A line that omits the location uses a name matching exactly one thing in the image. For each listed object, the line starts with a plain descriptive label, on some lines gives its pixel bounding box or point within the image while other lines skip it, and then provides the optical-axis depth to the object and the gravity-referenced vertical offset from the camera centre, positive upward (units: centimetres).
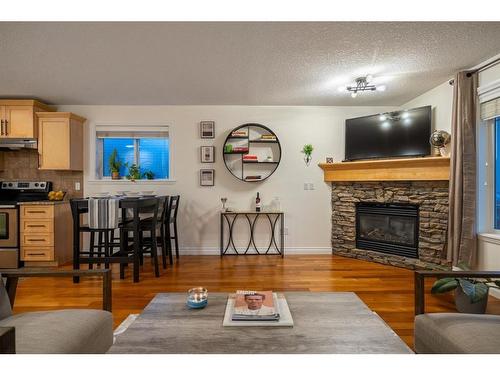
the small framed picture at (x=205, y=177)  455 +15
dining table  320 -51
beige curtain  303 +16
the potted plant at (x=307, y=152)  450 +56
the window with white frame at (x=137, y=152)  465 +57
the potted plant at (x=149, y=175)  455 +20
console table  456 -75
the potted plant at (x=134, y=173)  446 +22
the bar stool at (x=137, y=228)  322 -47
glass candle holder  156 -61
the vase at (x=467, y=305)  232 -94
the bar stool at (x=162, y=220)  376 -43
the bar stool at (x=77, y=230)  321 -48
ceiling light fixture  333 +118
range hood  406 +63
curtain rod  281 +123
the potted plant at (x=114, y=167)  451 +32
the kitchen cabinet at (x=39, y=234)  379 -61
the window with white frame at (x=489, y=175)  306 +13
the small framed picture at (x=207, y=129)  453 +91
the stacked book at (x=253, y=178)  448 +15
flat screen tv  375 +74
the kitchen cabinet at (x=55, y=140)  414 +68
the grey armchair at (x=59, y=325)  118 -63
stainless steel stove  375 -61
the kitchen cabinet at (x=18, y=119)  402 +95
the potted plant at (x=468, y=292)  227 -84
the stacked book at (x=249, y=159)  448 +44
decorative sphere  343 +58
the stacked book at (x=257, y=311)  138 -63
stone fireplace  355 -47
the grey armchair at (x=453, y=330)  118 -64
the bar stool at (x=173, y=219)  398 -45
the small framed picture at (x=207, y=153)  453 +54
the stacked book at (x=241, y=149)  449 +59
